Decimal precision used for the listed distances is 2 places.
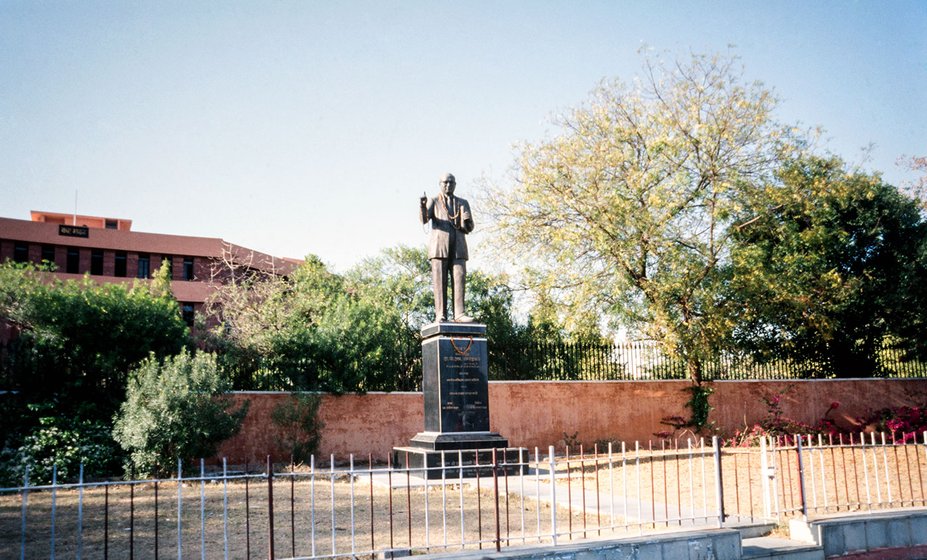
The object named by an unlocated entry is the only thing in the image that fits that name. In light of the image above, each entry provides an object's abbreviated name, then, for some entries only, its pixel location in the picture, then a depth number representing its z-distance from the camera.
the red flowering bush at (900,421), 17.12
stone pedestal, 11.78
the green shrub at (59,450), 12.41
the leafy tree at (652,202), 16.02
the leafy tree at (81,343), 14.20
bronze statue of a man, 13.18
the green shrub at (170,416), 12.85
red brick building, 38.69
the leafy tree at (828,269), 16.53
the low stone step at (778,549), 6.83
